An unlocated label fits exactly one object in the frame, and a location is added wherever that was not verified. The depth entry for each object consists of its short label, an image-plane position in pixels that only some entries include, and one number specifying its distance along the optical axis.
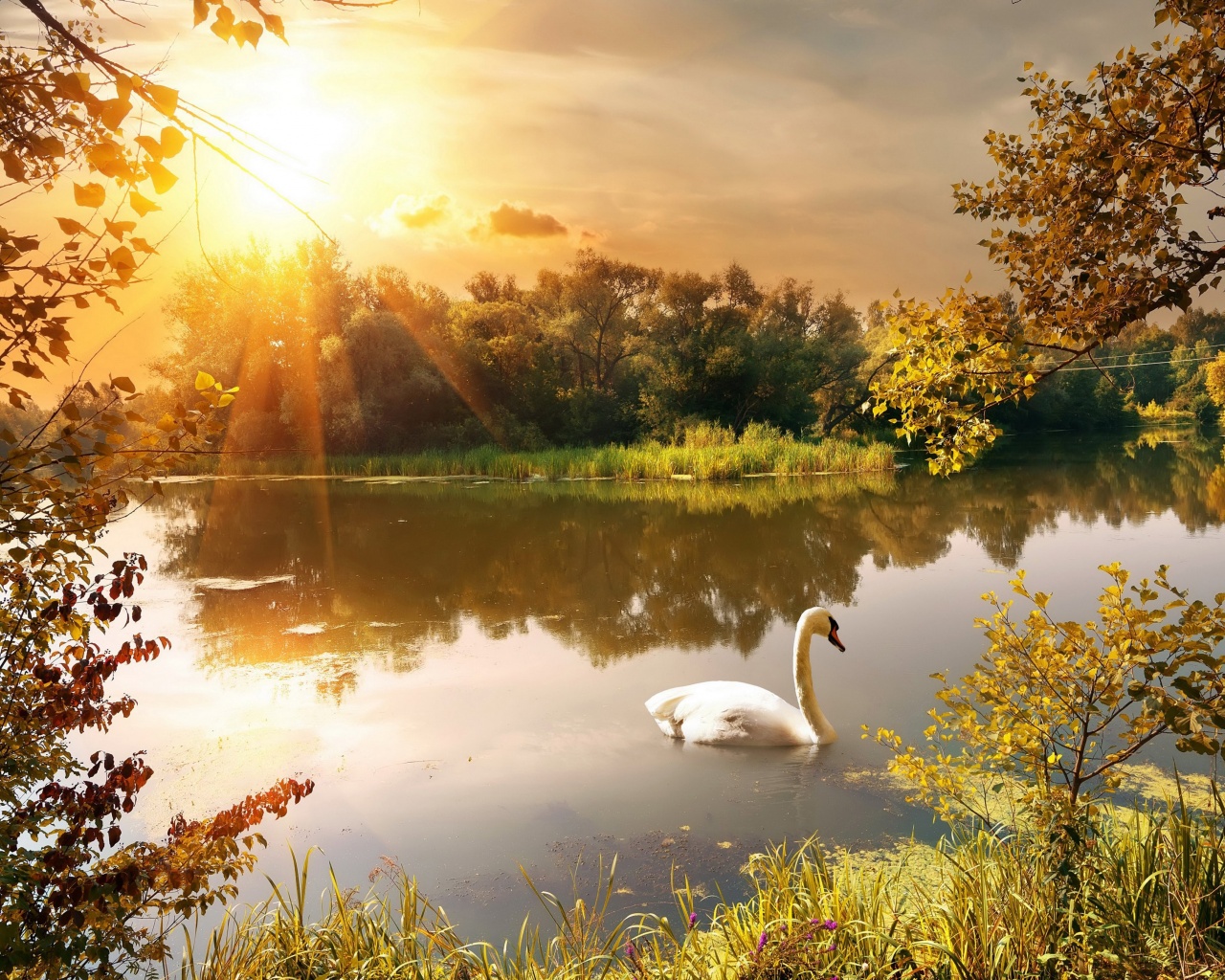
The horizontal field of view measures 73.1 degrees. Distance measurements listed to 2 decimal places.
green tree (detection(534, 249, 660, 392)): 33.19
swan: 4.87
